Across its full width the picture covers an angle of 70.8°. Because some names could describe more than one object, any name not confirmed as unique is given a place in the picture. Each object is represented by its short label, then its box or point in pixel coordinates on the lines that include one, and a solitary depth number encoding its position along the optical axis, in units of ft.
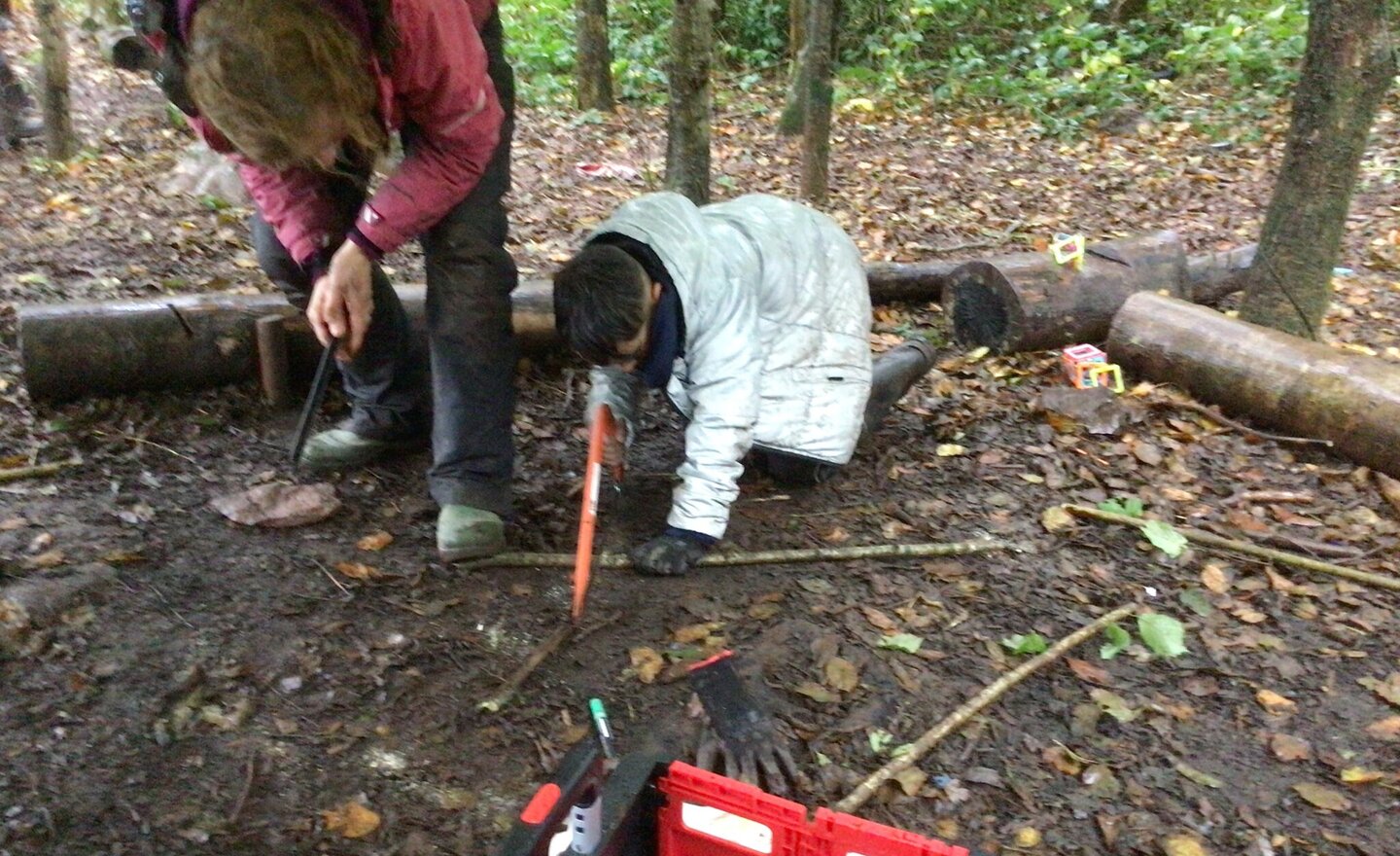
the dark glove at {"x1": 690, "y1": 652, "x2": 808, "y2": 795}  7.02
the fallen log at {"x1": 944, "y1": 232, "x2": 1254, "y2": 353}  13.88
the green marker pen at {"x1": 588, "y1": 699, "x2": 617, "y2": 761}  6.40
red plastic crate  5.15
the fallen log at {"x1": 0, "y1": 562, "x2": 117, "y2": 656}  7.63
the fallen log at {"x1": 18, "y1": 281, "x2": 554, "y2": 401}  10.64
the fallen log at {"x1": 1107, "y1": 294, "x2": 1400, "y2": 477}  11.02
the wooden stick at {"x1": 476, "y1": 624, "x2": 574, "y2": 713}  7.54
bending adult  6.26
